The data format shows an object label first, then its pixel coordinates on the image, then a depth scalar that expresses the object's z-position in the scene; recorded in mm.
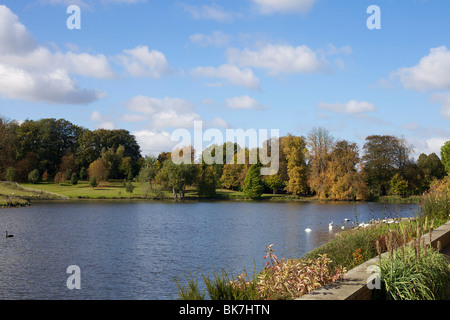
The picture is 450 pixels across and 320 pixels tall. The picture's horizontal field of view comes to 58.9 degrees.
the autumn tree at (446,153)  50059
